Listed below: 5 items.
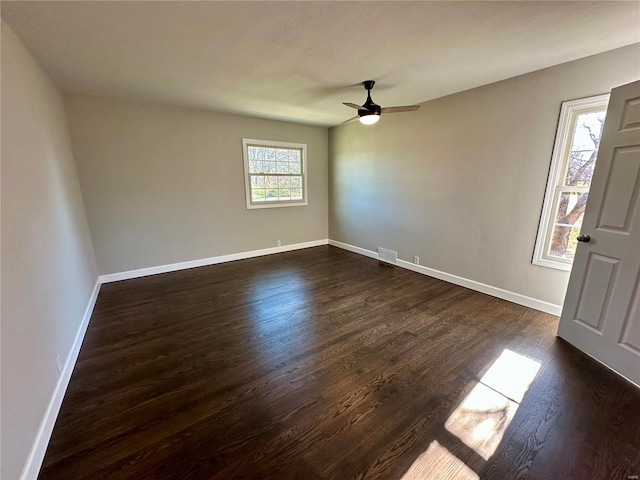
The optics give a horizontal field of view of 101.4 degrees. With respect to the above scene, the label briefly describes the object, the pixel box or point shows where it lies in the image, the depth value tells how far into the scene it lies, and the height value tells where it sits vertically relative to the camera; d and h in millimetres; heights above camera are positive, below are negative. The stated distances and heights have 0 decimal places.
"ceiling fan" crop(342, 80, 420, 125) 2953 +834
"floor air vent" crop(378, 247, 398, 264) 4617 -1256
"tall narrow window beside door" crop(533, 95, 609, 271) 2523 +51
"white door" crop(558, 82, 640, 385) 1917 -520
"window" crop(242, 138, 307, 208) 4906 +222
